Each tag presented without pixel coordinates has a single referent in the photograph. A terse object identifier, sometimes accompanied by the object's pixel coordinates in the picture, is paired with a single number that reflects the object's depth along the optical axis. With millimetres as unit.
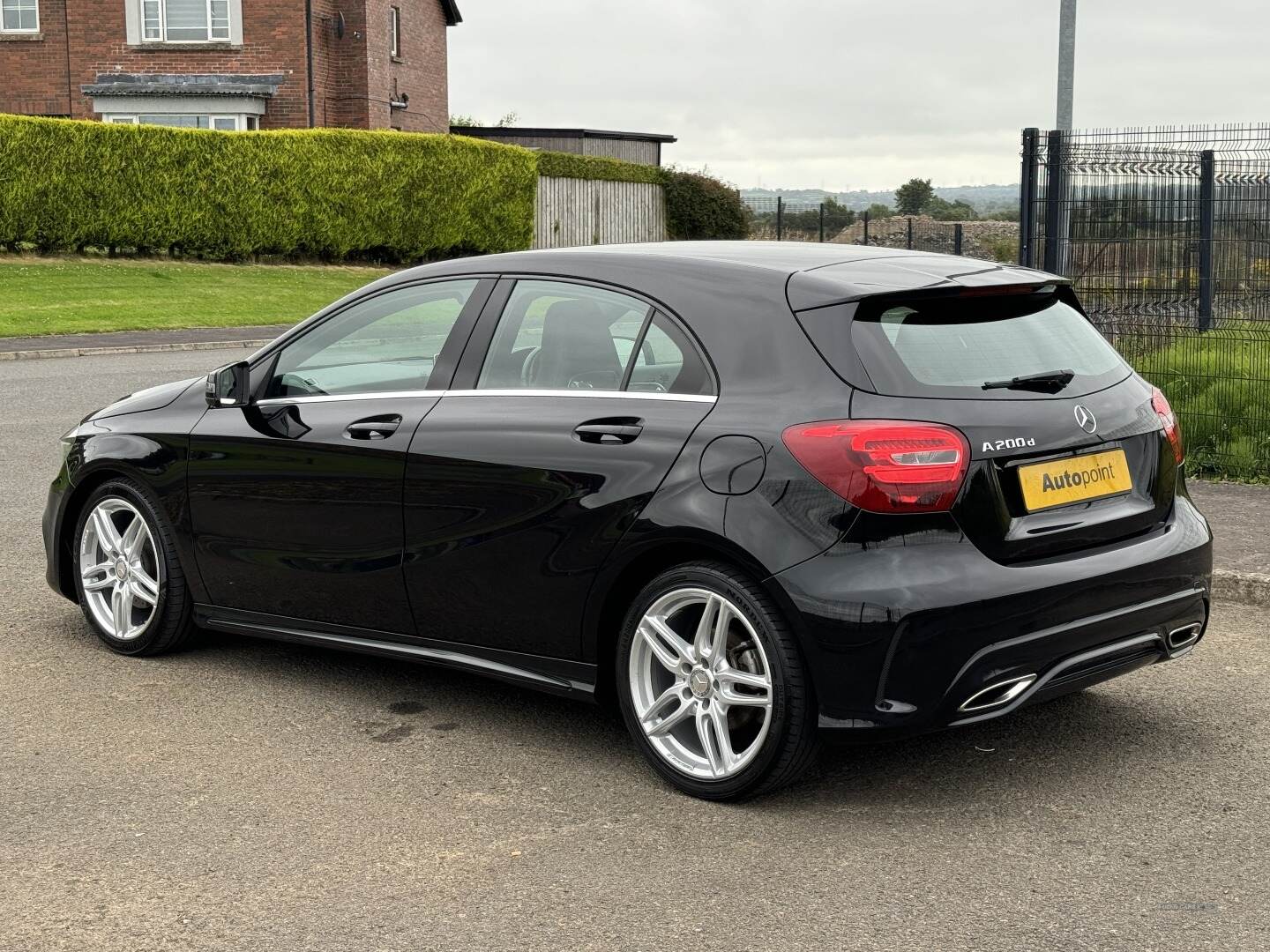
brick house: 38750
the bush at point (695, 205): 44781
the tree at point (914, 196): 46031
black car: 4324
